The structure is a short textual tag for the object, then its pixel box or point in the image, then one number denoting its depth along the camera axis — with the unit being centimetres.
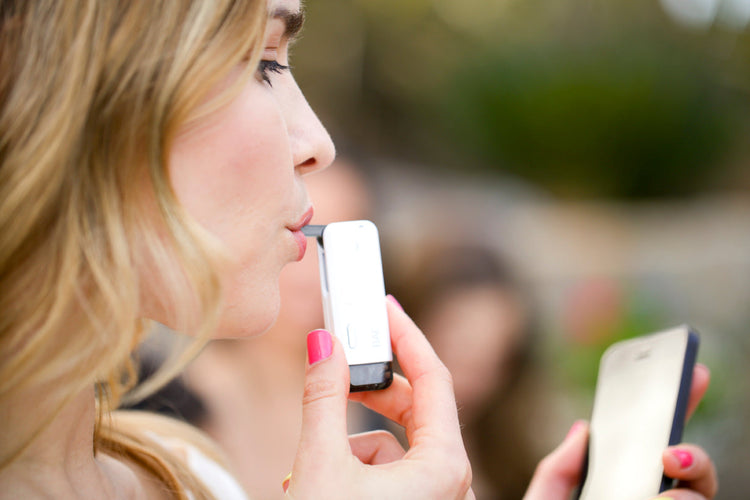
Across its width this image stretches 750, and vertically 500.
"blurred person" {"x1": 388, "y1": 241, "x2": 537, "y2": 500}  153
